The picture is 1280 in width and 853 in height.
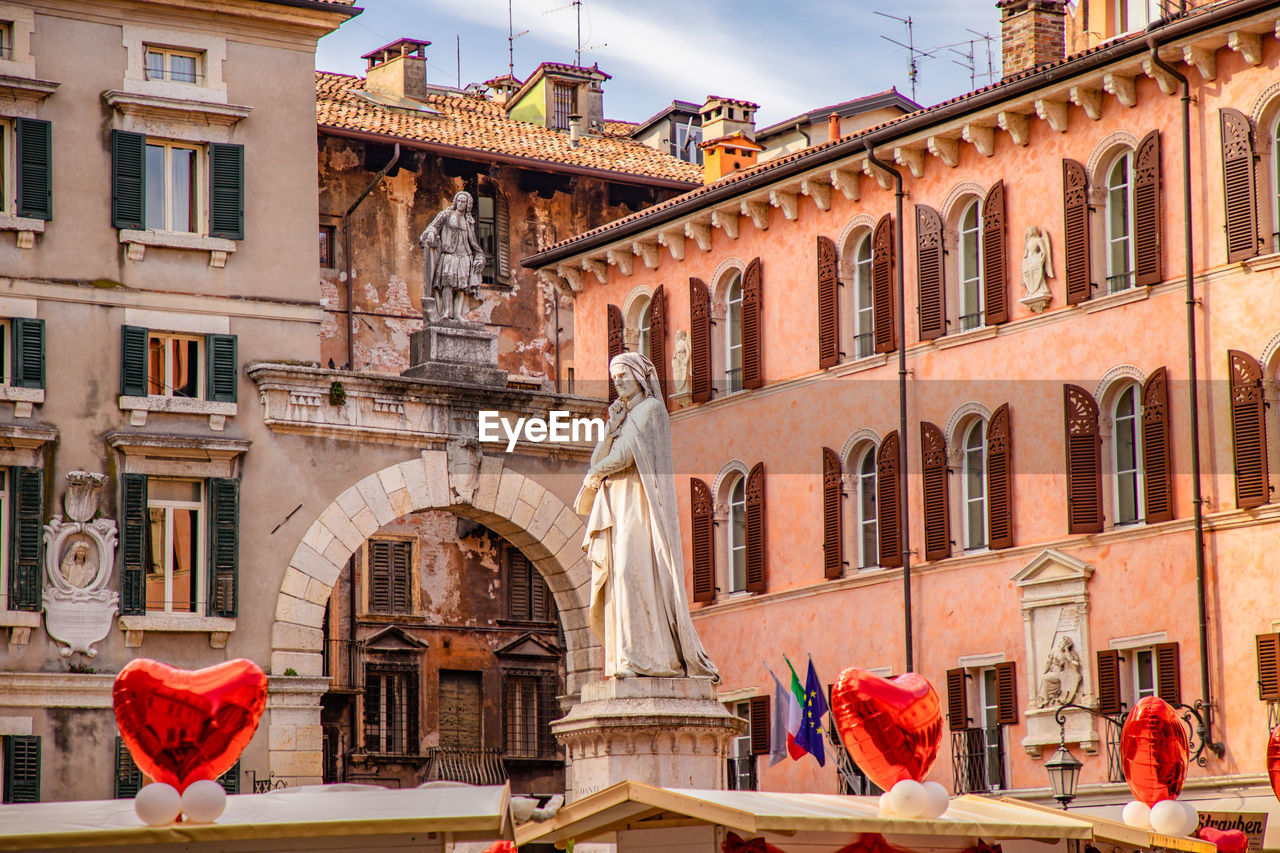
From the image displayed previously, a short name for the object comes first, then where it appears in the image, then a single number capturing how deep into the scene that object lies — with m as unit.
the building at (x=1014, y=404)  29.50
